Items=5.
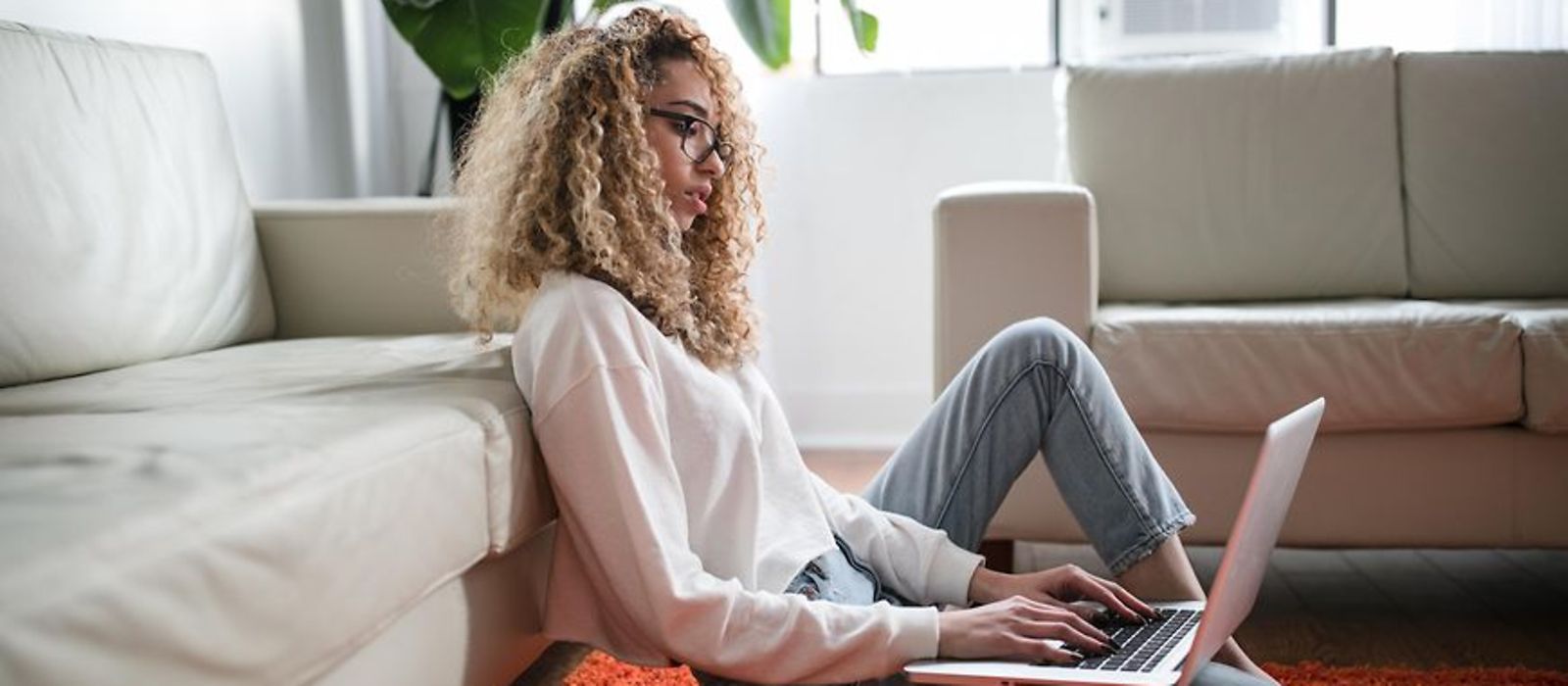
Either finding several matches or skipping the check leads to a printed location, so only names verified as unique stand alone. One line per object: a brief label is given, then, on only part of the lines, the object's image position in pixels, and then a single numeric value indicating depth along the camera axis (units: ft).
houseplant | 9.85
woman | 3.99
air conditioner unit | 12.06
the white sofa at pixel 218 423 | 2.75
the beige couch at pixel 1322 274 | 6.86
